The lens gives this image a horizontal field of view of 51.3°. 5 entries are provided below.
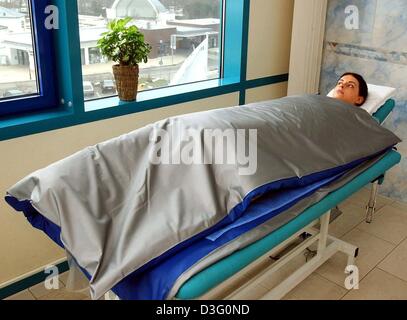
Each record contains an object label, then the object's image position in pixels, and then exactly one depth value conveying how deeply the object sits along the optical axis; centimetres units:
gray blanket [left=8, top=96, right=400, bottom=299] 129
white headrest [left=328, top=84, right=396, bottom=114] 240
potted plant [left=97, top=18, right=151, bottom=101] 220
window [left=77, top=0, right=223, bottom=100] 228
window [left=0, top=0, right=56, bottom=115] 195
